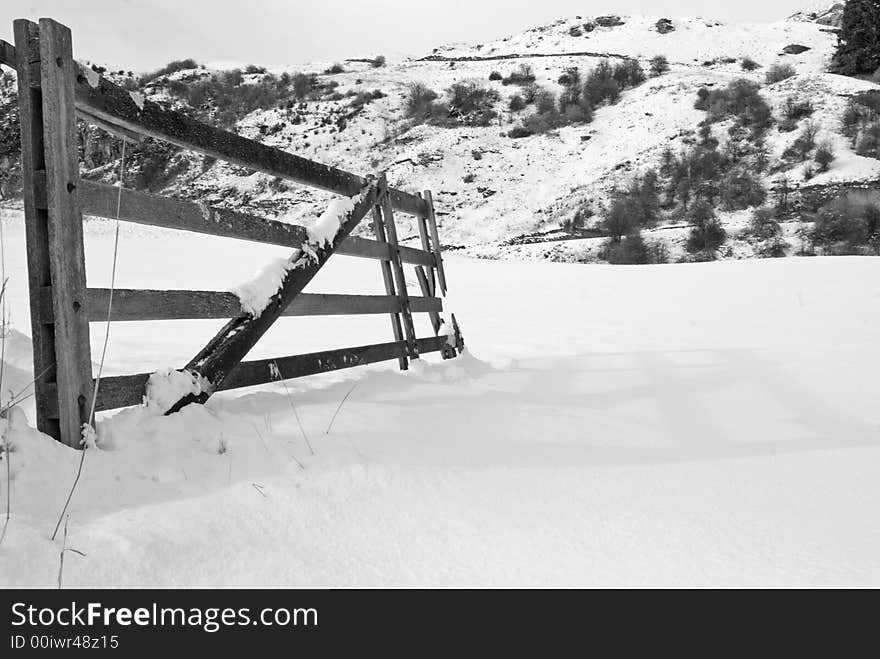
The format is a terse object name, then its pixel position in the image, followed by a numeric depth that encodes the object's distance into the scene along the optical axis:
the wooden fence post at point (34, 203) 2.05
